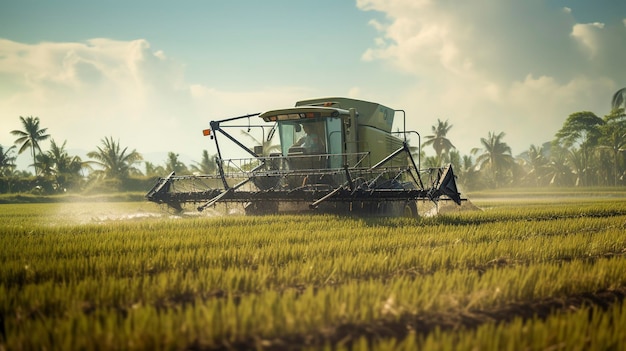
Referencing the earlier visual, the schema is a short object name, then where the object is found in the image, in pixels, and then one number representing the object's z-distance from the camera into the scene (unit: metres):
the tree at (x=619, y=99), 56.84
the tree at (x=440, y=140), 58.34
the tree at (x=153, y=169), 43.78
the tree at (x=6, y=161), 46.80
